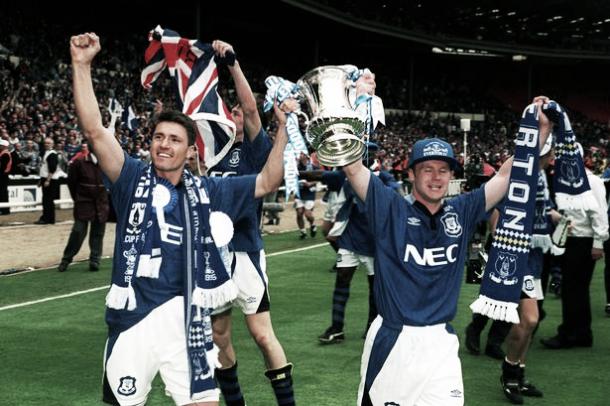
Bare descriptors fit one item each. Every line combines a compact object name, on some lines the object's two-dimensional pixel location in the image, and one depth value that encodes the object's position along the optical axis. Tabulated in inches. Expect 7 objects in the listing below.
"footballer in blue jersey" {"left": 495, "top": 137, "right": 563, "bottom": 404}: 269.1
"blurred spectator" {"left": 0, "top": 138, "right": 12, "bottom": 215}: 759.1
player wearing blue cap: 169.0
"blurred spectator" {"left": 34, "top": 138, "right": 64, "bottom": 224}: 749.9
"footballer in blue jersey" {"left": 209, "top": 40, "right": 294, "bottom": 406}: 229.8
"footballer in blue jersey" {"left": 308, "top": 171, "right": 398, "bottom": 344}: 350.3
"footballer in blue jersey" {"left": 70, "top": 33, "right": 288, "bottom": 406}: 164.1
